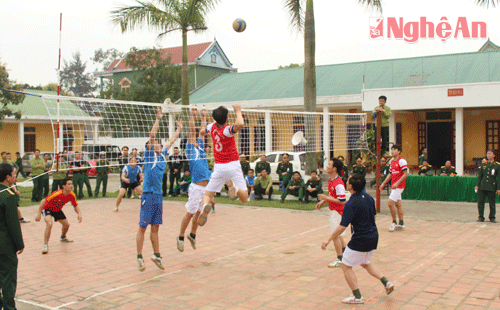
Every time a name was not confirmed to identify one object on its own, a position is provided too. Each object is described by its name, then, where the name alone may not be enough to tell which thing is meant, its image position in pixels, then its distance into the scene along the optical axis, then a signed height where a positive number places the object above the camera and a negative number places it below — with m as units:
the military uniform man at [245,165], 17.39 -0.74
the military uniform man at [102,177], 17.71 -1.16
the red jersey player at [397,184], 10.18 -0.89
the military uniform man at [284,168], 16.15 -0.82
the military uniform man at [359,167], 14.92 -0.74
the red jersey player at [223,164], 6.94 -0.29
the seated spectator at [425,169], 16.62 -0.94
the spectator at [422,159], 17.33 -0.58
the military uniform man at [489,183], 11.10 -0.98
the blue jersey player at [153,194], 7.14 -0.75
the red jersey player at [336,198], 7.11 -0.83
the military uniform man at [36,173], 16.53 -0.90
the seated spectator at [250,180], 16.08 -1.22
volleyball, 14.82 +3.93
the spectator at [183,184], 17.05 -1.40
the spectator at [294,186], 14.89 -1.33
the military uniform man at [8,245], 4.87 -1.04
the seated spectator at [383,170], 15.93 -0.92
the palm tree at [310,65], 15.77 +2.76
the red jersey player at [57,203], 8.97 -1.10
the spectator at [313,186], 14.30 -1.31
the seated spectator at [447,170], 15.93 -0.94
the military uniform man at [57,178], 15.53 -1.03
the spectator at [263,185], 15.84 -1.37
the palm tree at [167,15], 17.59 +5.13
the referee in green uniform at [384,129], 12.46 +0.43
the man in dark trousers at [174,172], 17.27 -0.96
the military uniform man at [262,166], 16.42 -0.74
